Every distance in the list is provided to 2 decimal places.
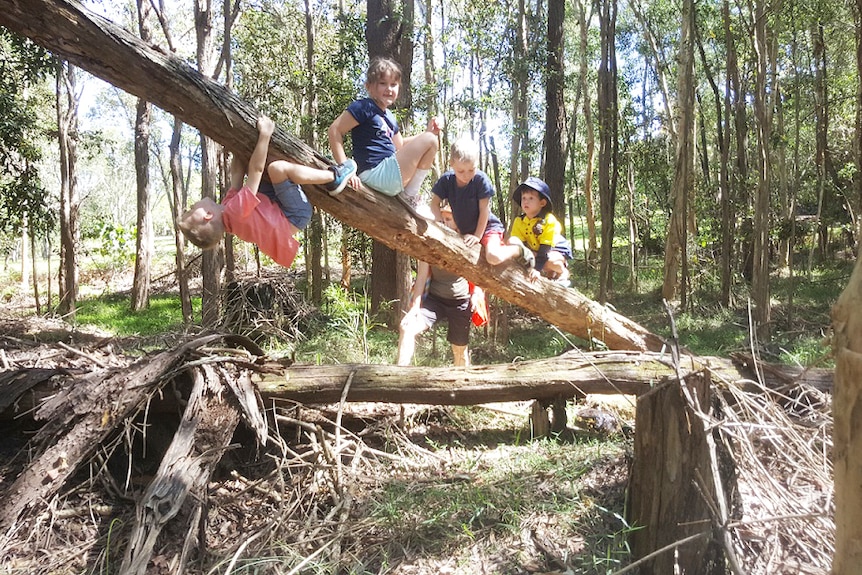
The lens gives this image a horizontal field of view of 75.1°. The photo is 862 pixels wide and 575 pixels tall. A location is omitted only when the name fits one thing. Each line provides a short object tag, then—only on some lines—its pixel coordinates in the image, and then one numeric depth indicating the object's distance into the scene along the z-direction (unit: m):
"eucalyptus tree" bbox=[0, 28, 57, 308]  8.09
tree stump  2.51
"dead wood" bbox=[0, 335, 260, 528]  3.18
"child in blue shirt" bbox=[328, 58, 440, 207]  4.26
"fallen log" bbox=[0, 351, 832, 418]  4.01
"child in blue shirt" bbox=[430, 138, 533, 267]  4.70
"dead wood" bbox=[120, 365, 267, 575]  2.81
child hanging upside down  3.55
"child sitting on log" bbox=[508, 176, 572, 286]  5.12
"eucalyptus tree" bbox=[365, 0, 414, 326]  7.89
